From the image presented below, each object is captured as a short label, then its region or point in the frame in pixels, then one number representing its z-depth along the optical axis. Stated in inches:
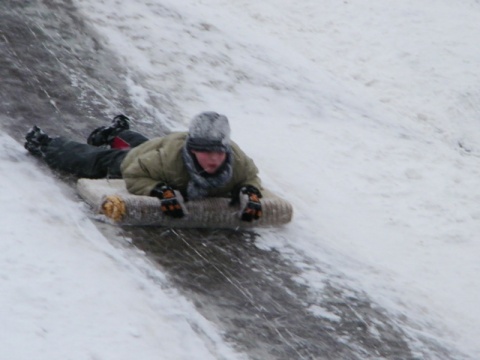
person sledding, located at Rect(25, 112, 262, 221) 502.0
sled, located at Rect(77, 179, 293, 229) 498.6
